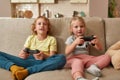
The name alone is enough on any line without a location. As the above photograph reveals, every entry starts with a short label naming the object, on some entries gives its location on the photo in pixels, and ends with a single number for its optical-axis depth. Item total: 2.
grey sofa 2.16
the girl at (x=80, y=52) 1.80
